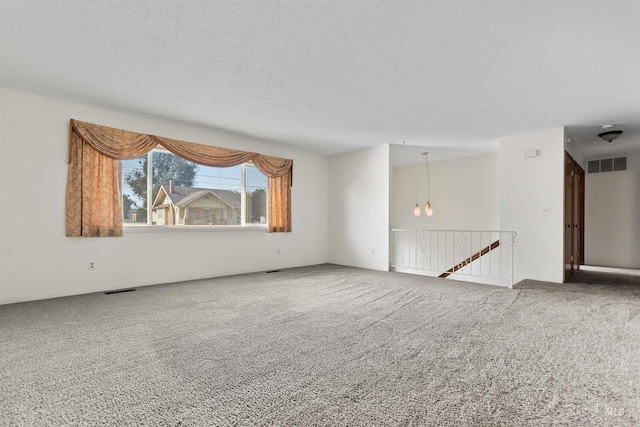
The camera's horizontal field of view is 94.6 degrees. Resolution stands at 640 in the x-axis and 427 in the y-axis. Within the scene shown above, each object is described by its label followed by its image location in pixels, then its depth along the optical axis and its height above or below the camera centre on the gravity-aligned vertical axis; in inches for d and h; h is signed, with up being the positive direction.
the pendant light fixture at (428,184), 299.9 +32.6
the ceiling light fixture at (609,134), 190.3 +52.8
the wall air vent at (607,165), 265.0 +45.9
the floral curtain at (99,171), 156.9 +23.4
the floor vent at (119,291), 159.9 -43.5
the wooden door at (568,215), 193.2 -0.4
